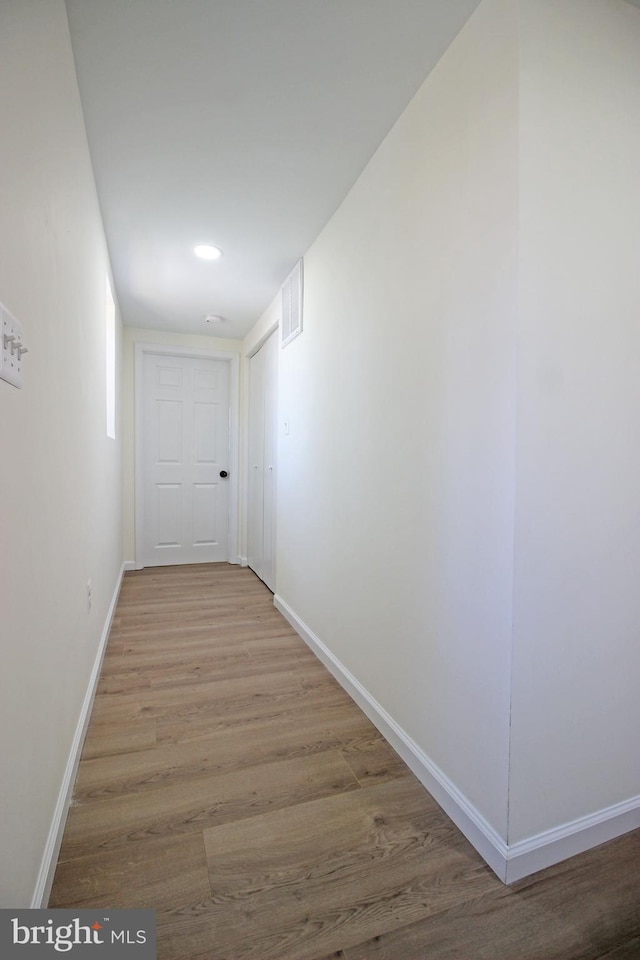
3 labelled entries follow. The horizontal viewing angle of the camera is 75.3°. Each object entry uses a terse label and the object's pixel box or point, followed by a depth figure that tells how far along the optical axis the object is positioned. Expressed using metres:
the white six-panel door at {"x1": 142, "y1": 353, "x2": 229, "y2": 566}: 4.36
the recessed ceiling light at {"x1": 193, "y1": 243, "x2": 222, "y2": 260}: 2.61
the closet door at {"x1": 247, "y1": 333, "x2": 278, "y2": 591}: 3.55
